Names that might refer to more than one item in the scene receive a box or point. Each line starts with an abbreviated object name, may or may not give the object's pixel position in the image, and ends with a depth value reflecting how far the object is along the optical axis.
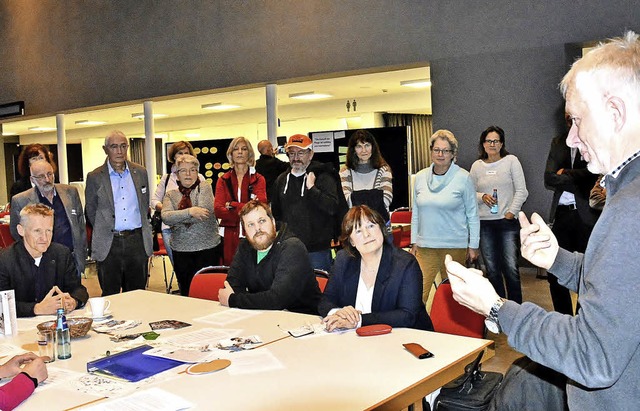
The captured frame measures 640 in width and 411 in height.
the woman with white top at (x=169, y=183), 5.77
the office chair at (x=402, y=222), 6.57
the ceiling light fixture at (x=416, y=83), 10.14
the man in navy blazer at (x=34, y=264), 3.62
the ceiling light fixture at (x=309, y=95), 11.15
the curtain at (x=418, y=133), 13.80
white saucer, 3.22
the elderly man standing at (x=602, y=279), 1.30
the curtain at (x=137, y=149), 17.52
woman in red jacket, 5.62
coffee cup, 3.21
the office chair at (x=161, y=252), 7.41
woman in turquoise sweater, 4.84
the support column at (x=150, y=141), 10.48
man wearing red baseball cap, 5.07
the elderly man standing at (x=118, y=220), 5.33
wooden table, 2.04
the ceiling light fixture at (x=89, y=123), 15.13
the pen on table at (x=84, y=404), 2.04
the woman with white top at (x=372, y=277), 3.11
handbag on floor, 2.37
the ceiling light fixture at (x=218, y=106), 12.33
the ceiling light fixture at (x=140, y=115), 13.61
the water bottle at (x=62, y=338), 2.57
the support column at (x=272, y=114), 8.96
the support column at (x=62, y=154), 12.06
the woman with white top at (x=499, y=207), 5.30
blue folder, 2.33
